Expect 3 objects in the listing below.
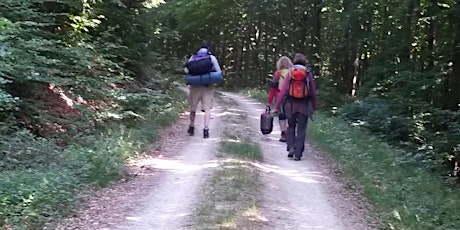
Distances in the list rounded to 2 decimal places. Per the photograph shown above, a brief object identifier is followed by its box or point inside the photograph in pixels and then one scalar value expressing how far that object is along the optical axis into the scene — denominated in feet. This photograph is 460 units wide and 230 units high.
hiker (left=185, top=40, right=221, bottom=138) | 39.86
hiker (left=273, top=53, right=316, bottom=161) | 32.71
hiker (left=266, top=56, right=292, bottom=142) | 39.06
